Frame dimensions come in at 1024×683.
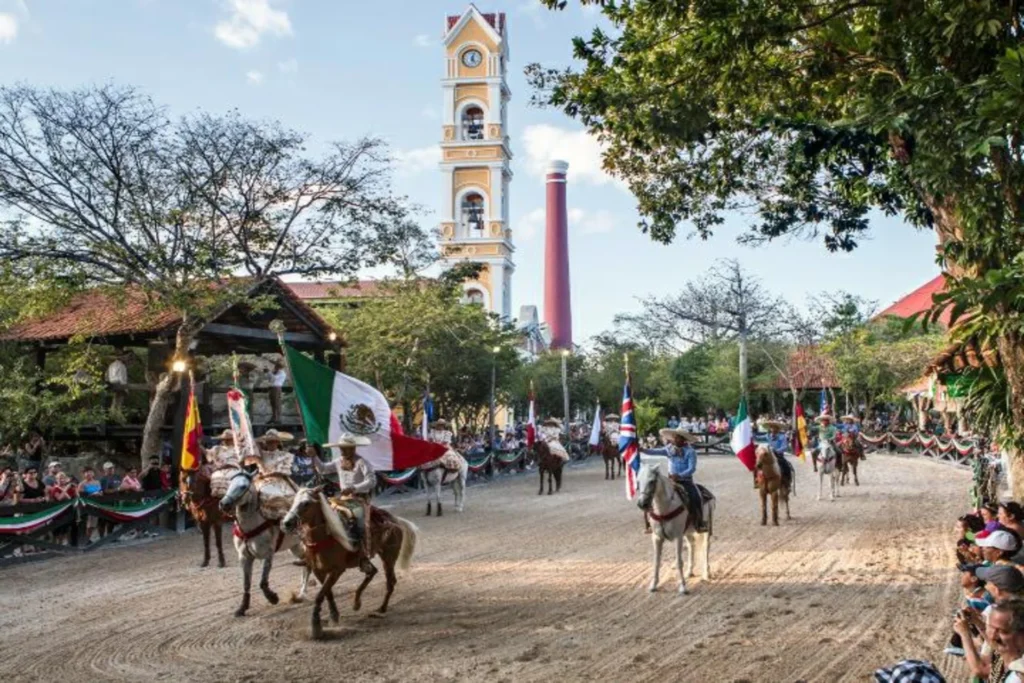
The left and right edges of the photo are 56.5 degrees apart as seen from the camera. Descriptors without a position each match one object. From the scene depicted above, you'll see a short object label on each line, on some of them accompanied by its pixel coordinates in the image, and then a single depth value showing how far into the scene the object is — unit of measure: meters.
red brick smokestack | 83.00
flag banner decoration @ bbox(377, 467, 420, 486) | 27.50
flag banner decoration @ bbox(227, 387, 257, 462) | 13.10
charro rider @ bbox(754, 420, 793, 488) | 18.78
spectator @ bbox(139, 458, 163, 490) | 20.30
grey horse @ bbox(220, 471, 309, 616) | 11.20
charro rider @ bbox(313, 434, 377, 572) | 10.90
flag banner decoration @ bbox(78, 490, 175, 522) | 17.55
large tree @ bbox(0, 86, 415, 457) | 20.02
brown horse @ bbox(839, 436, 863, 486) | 27.72
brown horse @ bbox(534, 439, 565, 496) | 28.97
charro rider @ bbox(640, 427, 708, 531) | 13.82
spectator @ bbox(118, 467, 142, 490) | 19.30
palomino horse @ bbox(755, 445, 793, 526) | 19.05
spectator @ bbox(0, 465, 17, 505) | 16.73
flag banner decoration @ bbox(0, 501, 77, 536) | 15.65
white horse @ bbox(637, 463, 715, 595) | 12.24
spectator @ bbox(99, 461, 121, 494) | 19.48
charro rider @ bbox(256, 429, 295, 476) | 16.03
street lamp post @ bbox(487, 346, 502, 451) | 37.37
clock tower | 64.62
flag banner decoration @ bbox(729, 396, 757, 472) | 16.44
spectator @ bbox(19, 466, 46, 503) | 17.44
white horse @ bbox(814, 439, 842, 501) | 24.31
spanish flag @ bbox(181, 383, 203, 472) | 16.17
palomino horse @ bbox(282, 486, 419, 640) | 10.06
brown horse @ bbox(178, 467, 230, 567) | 15.26
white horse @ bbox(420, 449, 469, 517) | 22.89
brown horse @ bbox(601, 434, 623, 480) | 35.50
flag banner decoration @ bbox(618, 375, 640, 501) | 14.06
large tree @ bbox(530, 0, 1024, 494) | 9.91
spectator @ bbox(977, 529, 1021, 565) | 7.02
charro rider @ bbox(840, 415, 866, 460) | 28.25
